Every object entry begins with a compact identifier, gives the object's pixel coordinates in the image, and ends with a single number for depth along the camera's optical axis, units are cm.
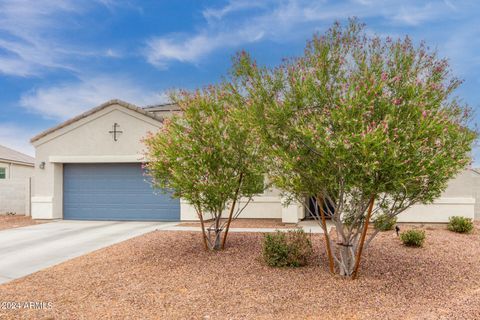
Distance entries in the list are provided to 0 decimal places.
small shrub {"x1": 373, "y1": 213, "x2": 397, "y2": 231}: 704
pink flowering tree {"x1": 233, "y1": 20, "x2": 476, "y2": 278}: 560
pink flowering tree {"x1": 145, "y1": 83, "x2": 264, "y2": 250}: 820
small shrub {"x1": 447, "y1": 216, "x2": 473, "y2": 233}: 1250
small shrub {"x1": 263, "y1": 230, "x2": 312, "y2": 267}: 779
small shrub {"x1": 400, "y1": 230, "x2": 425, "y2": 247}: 991
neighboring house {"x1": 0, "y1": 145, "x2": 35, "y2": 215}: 1879
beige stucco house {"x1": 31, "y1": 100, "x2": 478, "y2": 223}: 1517
